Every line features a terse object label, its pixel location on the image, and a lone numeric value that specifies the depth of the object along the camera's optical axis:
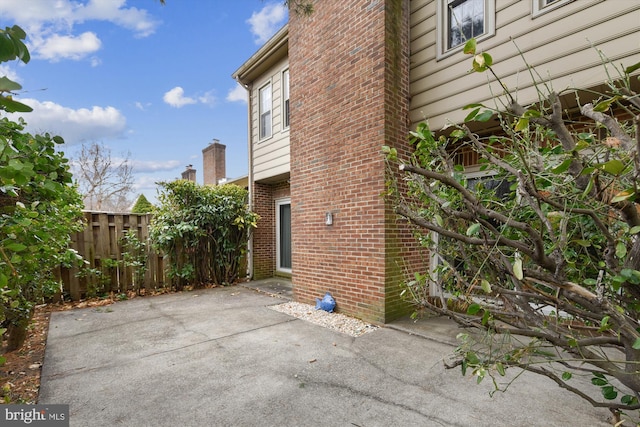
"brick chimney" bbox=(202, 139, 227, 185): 15.74
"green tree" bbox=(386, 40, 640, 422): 0.97
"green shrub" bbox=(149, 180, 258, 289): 6.57
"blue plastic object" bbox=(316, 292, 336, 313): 4.68
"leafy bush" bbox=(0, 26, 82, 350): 0.76
